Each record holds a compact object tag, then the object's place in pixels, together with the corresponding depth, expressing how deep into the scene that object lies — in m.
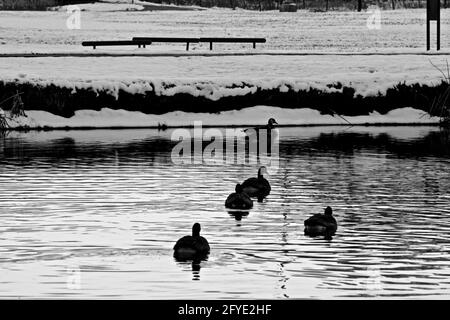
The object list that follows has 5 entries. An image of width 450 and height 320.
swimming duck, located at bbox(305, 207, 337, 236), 25.89
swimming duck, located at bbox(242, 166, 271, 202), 31.59
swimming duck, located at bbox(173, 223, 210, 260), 23.27
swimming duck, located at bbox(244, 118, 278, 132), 45.06
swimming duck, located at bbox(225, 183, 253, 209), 29.52
